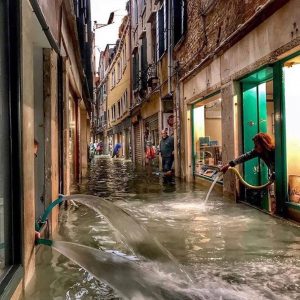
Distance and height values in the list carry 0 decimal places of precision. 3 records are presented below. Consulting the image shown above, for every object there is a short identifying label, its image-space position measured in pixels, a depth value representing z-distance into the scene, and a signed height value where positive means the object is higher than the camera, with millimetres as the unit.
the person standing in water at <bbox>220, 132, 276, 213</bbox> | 5661 -29
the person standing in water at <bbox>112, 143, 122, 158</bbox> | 26624 +177
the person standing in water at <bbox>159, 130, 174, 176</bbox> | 11830 +30
